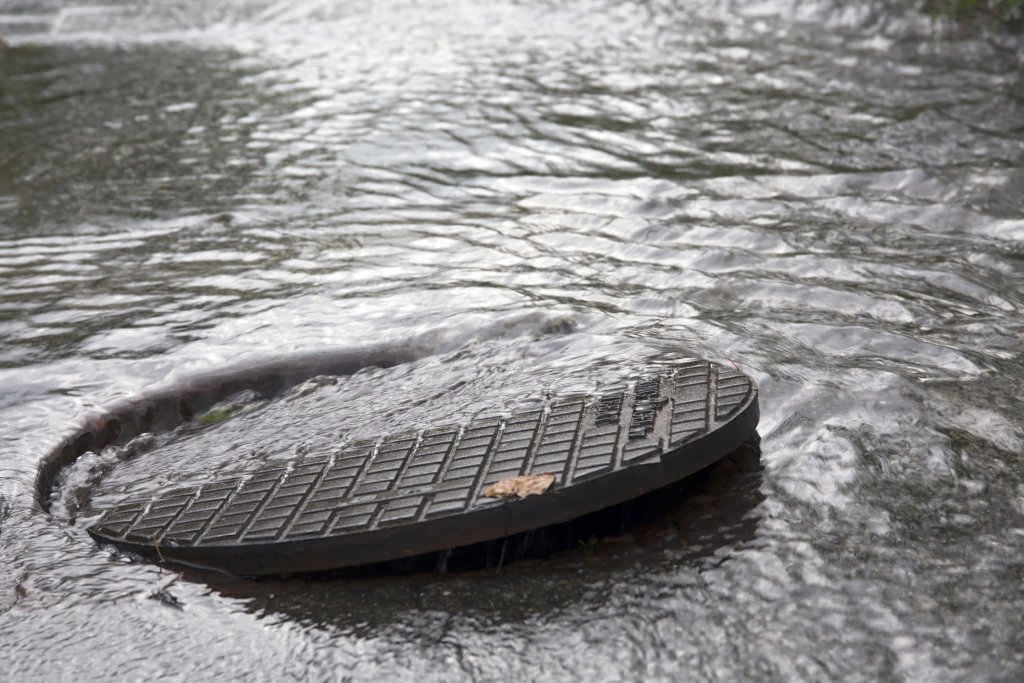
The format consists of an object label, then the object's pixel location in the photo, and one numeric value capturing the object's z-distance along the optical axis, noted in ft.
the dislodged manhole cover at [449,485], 9.39
